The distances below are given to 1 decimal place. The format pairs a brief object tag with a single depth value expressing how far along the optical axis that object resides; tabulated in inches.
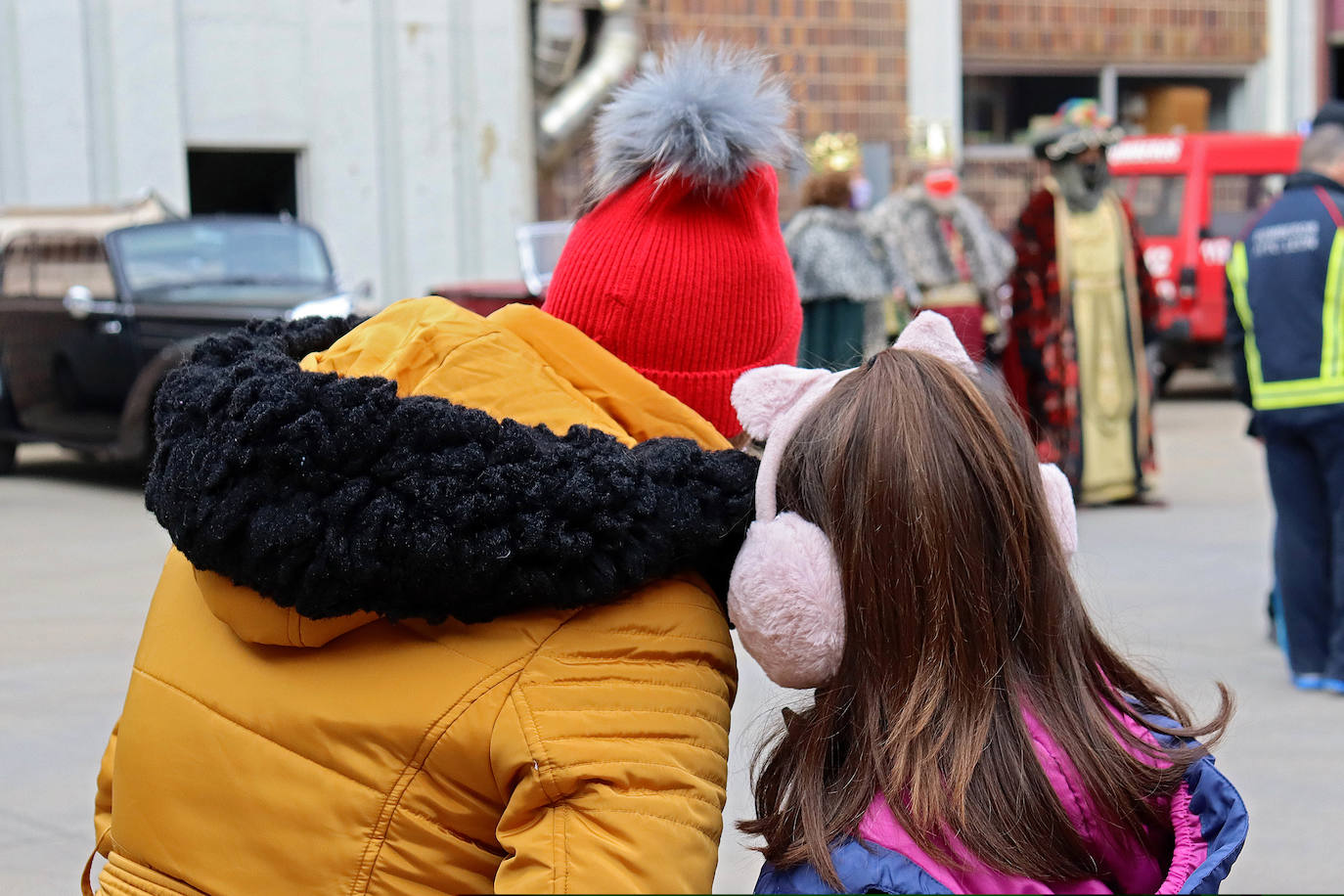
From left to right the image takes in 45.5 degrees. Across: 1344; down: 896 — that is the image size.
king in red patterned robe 364.5
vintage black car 414.0
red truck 588.7
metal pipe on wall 631.2
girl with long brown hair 62.1
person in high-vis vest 213.5
